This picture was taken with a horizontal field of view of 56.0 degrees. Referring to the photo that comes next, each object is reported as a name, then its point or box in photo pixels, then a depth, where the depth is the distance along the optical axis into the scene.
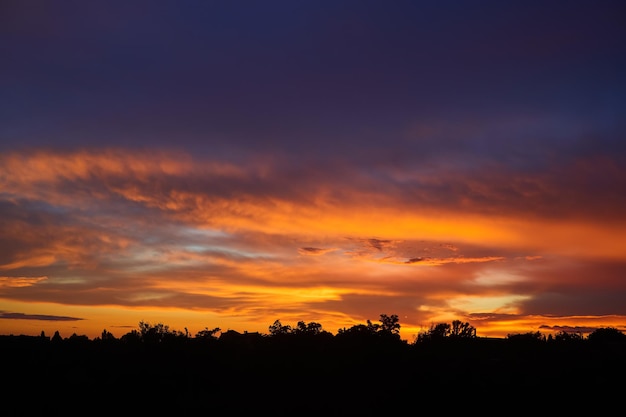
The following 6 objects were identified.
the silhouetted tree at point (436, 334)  44.84
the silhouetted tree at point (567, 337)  46.41
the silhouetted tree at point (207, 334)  43.91
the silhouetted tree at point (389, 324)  42.97
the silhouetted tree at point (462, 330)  46.74
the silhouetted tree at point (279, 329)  46.24
